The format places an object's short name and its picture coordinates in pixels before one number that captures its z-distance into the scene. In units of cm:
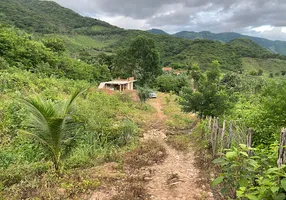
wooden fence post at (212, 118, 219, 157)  656
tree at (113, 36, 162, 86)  3067
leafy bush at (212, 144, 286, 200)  206
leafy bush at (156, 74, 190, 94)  3444
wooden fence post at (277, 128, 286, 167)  259
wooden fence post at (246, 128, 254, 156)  364
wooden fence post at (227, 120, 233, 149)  551
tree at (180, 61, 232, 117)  976
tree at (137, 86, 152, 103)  2017
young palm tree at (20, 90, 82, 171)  416
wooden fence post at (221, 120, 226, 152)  601
